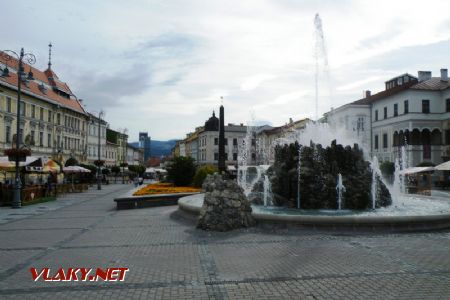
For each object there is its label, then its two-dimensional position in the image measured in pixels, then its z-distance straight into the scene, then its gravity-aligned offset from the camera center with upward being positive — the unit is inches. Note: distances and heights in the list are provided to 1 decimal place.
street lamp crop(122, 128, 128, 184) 4261.3 +239.8
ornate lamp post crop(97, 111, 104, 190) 1677.7 -35.6
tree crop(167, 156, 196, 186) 1270.9 -3.8
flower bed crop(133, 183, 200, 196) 944.8 -50.9
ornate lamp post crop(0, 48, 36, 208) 864.3 -29.4
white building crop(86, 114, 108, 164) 2822.3 +211.8
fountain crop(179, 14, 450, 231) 660.7 -27.9
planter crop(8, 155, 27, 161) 872.1 +25.8
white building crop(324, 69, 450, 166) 1973.4 +253.0
